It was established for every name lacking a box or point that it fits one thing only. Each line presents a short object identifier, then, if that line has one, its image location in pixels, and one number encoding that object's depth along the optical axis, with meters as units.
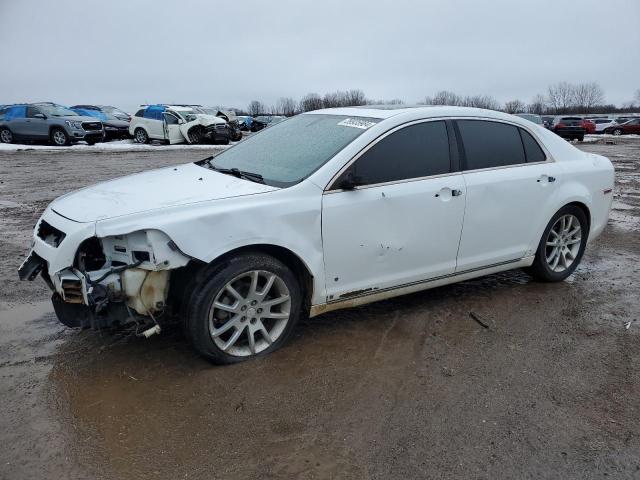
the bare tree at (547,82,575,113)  106.94
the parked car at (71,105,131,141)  27.56
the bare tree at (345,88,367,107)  91.50
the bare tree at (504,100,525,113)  95.14
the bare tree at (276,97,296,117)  118.04
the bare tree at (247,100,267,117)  124.00
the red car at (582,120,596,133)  39.72
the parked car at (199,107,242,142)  28.27
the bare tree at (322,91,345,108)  89.81
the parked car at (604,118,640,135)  40.06
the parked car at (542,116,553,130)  40.97
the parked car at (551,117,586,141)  33.09
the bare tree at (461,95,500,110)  83.00
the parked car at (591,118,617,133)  42.56
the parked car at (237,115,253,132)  40.06
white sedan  3.26
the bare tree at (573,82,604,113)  106.73
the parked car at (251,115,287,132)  42.39
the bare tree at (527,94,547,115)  102.08
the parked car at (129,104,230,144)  25.56
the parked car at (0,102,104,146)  23.00
